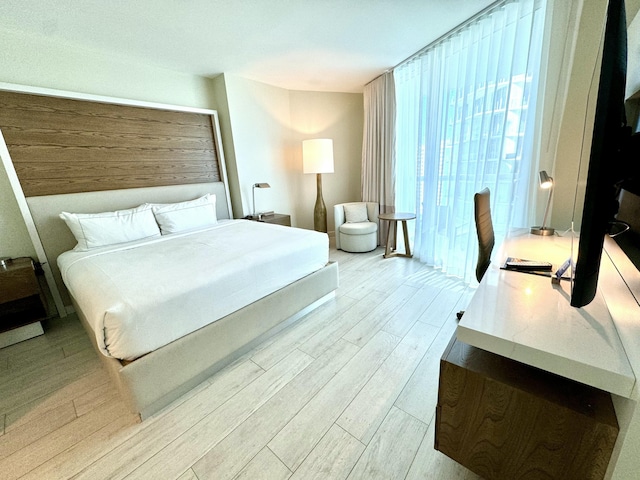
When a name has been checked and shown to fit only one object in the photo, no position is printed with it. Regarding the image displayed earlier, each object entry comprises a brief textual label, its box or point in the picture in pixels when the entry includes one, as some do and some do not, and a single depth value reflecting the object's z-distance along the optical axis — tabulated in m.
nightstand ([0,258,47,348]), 1.90
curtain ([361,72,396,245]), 3.33
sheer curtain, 2.04
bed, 1.33
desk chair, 1.56
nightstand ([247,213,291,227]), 3.43
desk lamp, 1.60
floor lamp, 3.62
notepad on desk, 1.15
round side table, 3.22
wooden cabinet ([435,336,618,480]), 0.67
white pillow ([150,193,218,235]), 2.68
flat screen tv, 0.55
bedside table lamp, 3.42
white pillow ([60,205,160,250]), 2.21
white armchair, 3.66
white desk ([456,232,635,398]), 0.60
